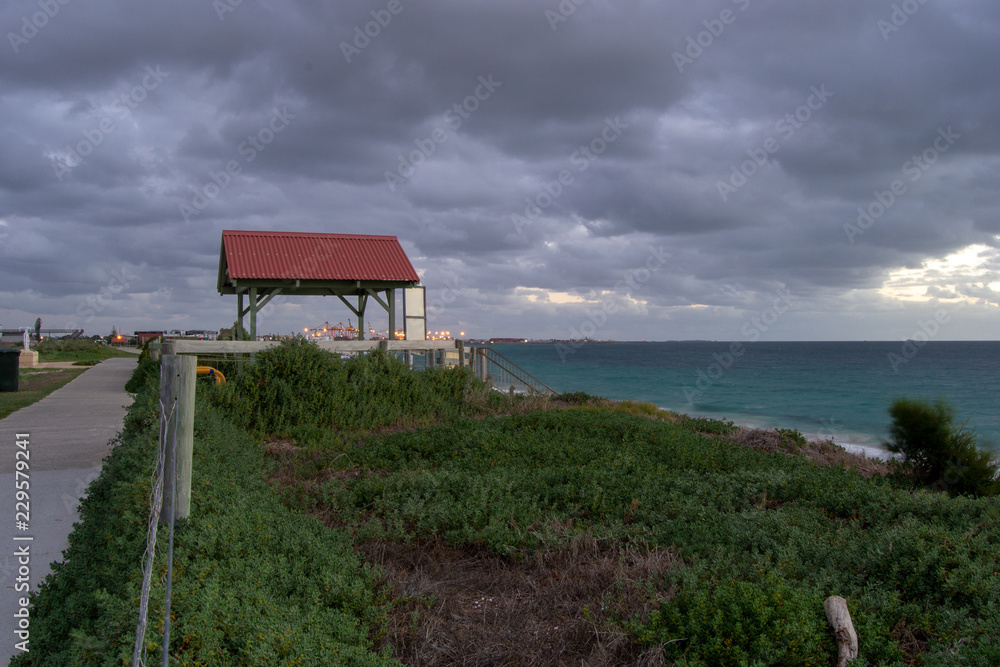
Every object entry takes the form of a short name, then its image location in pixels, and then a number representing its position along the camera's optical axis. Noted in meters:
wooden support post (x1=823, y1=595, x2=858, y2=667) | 3.19
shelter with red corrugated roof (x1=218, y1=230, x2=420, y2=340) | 14.94
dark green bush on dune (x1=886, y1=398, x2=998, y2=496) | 8.31
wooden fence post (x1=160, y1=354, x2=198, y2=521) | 3.73
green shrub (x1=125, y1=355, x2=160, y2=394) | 16.22
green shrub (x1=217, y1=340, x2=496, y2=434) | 10.35
